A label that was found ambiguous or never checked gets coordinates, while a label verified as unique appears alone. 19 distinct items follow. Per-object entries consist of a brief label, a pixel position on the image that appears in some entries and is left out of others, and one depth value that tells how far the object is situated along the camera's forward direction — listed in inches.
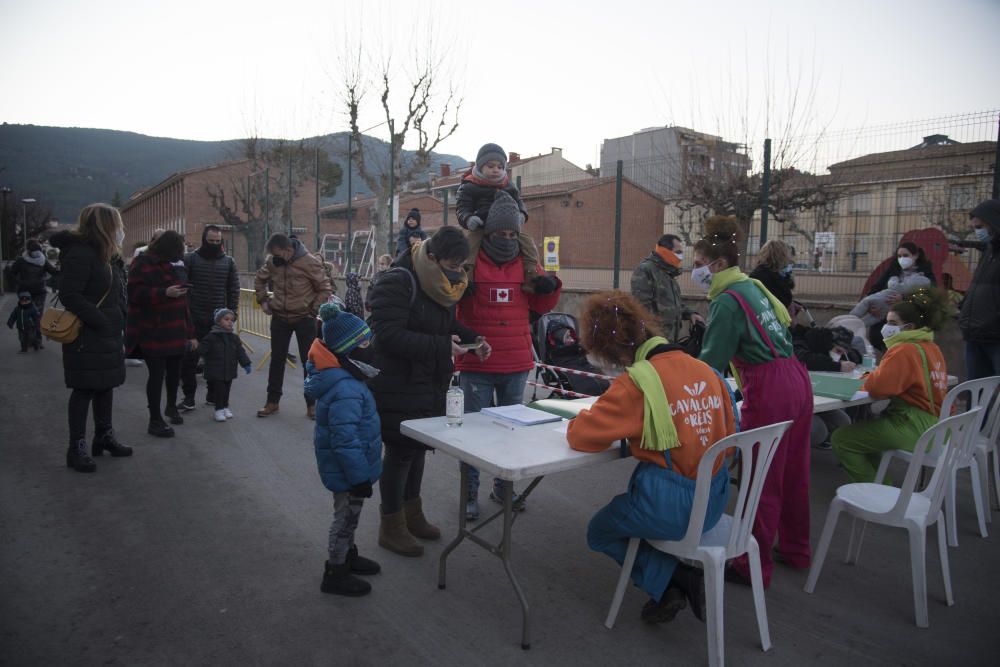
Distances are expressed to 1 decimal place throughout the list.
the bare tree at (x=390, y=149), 822.2
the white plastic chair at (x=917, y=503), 119.7
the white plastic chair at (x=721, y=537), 102.7
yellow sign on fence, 421.7
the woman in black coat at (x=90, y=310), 188.4
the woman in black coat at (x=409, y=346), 137.7
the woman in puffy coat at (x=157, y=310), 226.2
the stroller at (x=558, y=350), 275.6
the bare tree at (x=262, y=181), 1098.7
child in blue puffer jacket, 117.0
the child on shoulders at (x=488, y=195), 170.6
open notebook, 131.9
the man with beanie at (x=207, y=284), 274.4
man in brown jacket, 264.2
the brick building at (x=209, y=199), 1534.2
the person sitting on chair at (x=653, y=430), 105.6
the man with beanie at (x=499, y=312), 164.1
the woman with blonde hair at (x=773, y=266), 199.5
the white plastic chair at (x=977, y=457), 147.9
